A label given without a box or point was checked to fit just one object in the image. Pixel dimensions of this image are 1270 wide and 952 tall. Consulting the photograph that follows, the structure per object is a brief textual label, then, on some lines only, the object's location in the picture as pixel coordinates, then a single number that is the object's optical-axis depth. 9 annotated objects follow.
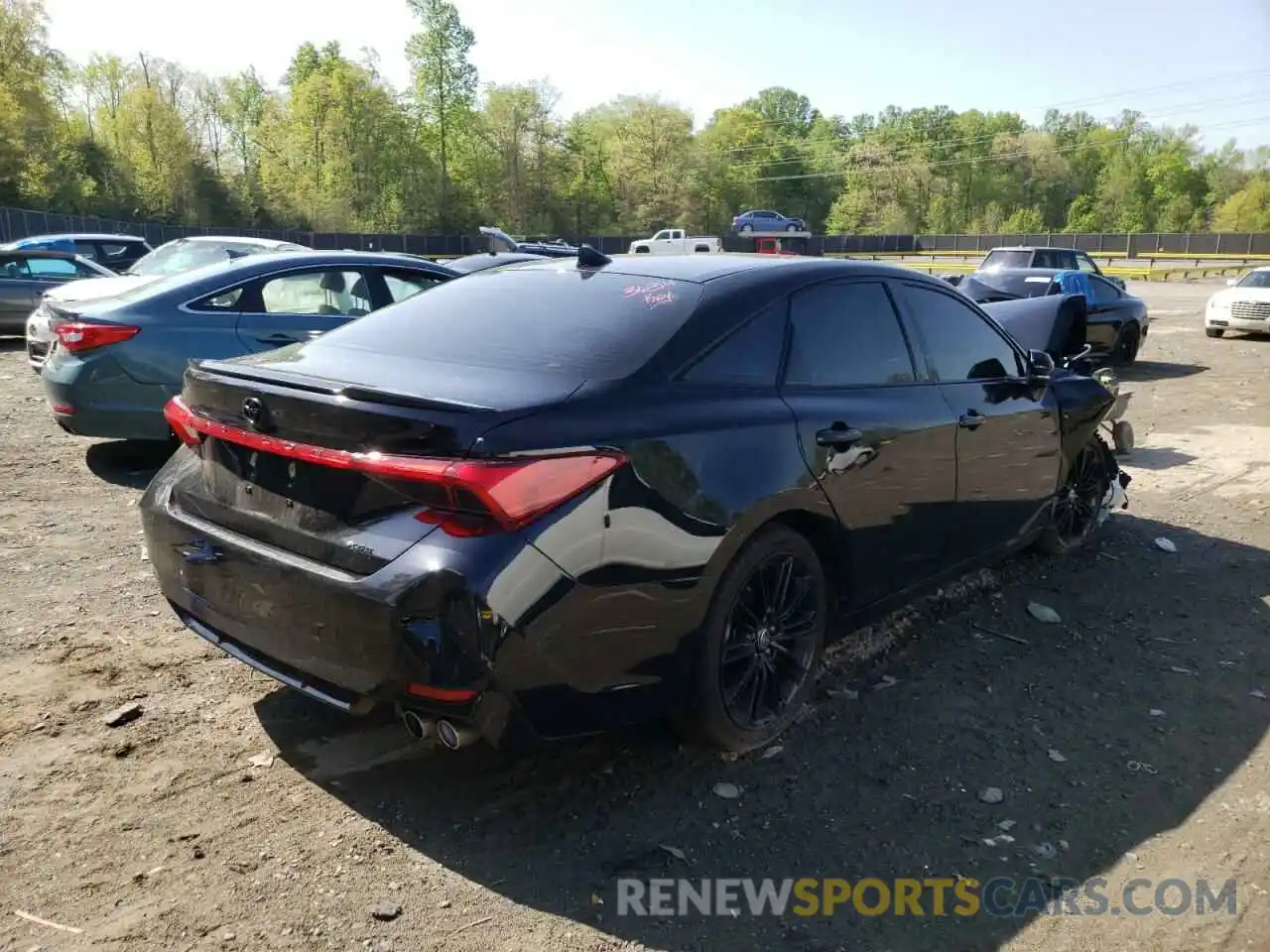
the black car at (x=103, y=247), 16.55
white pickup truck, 38.95
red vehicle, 46.99
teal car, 6.53
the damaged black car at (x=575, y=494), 2.59
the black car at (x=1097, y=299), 14.01
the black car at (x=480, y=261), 13.57
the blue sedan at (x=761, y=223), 67.00
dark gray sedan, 14.49
